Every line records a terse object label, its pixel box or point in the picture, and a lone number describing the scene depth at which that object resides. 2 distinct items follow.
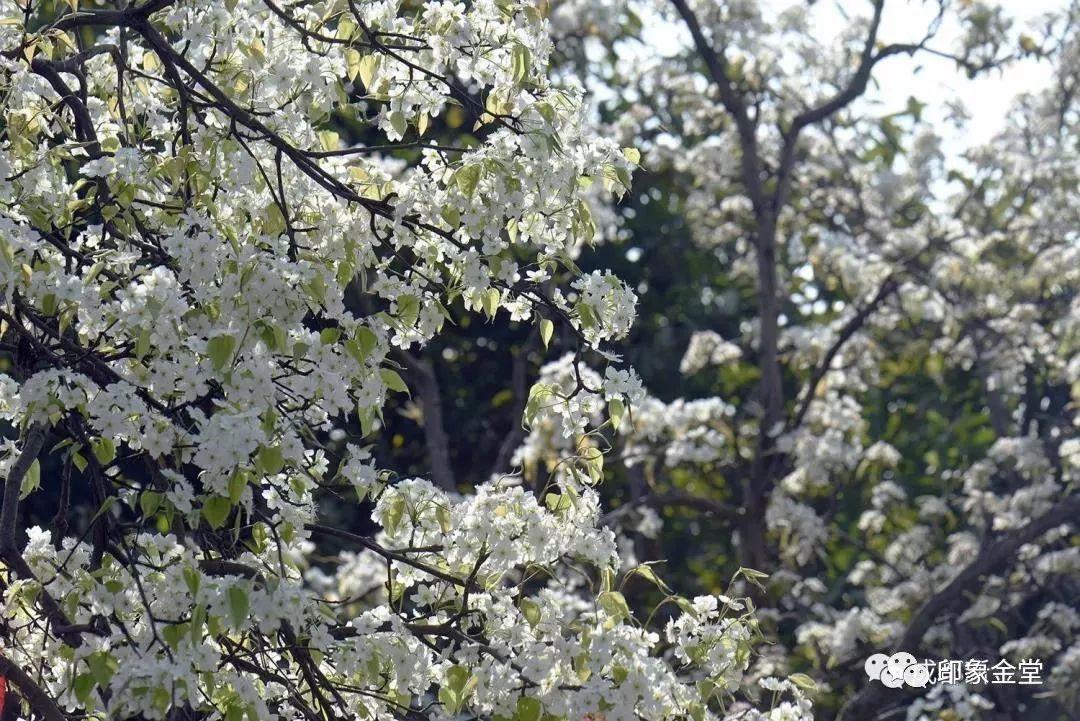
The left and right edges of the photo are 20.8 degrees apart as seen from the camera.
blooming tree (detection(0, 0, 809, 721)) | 5.48
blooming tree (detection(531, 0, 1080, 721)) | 15.24
